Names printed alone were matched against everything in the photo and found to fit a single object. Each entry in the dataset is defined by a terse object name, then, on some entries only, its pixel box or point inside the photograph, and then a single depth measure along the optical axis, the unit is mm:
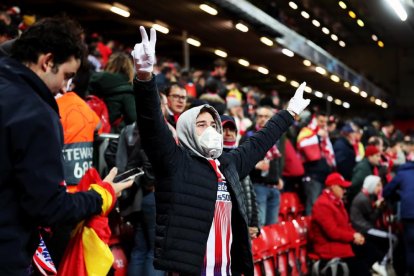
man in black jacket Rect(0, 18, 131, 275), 2691
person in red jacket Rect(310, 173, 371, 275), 8680
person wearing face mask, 3645
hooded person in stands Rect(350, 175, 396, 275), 9266
